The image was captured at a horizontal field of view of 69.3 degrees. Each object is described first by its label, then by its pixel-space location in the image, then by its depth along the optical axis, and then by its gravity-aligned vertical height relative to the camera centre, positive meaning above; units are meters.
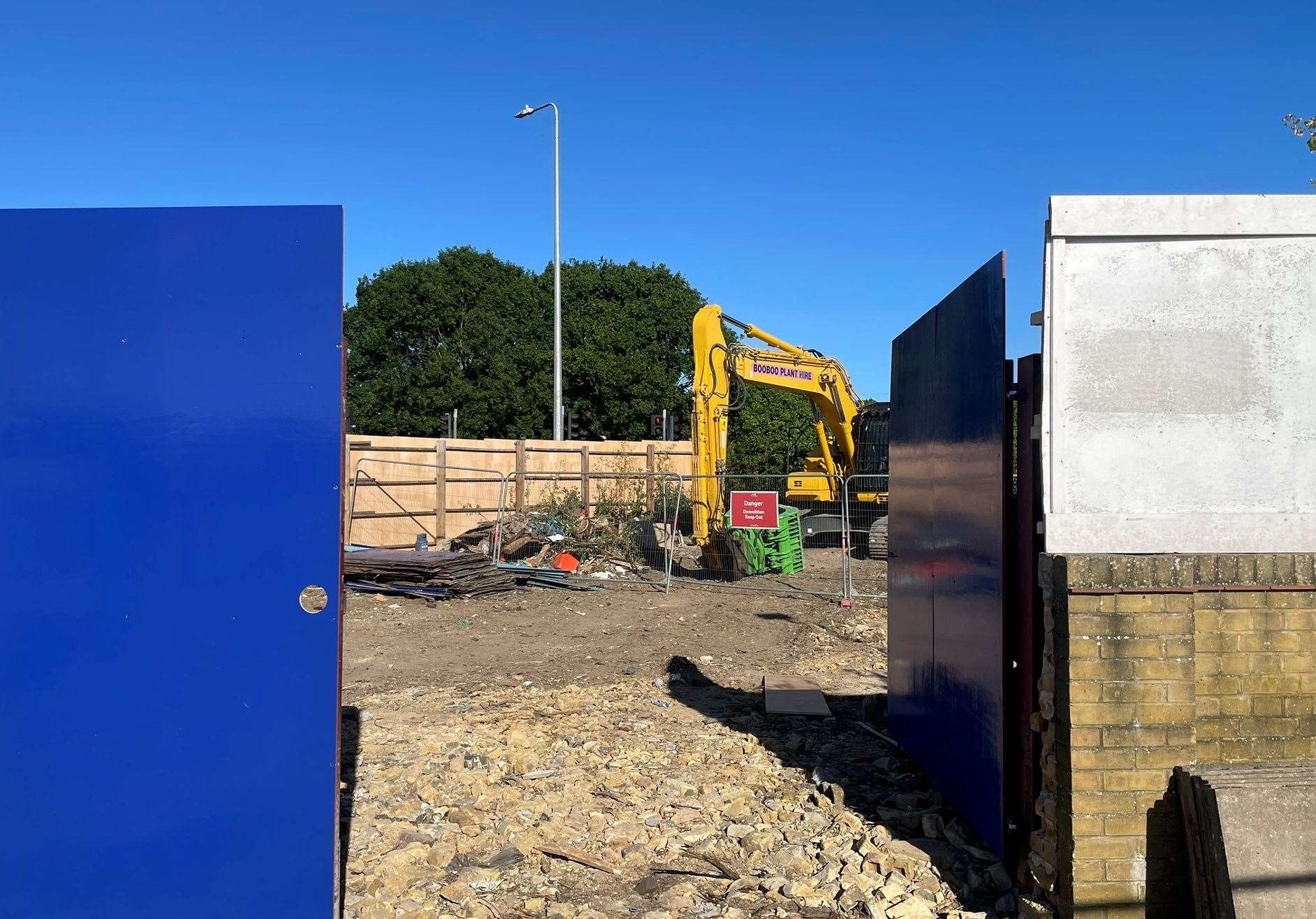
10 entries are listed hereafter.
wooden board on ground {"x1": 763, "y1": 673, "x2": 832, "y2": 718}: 7.28 -1.78
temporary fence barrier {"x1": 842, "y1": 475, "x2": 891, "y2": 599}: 17.28 -1.03
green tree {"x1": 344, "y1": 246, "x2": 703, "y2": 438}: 39.88 +5.31
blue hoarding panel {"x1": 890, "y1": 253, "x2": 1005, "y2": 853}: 4.27 -0.38
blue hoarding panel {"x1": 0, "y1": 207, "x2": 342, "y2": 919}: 2.94 -0.26
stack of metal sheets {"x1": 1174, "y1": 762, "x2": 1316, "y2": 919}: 3.10 -1.22
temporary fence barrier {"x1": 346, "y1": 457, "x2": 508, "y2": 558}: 18.14 -0.62
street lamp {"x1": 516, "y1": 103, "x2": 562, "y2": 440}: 24.88 +4.12
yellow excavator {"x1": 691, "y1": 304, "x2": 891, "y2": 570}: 16.33 +0.82
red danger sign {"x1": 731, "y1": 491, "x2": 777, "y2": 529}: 14.58 -0.56
